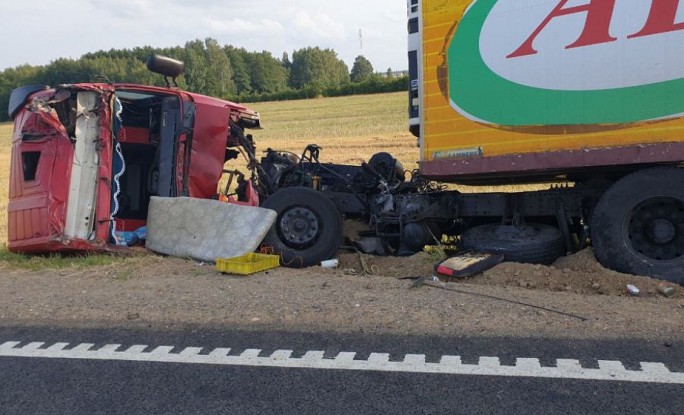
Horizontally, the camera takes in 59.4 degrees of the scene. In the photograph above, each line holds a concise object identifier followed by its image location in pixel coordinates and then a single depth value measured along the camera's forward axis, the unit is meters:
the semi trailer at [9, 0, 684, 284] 5.32
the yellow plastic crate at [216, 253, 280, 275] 6.35
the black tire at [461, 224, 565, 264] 6.13
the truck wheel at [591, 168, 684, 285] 5.35
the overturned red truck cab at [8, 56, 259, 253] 7.14
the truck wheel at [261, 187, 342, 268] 7.05
